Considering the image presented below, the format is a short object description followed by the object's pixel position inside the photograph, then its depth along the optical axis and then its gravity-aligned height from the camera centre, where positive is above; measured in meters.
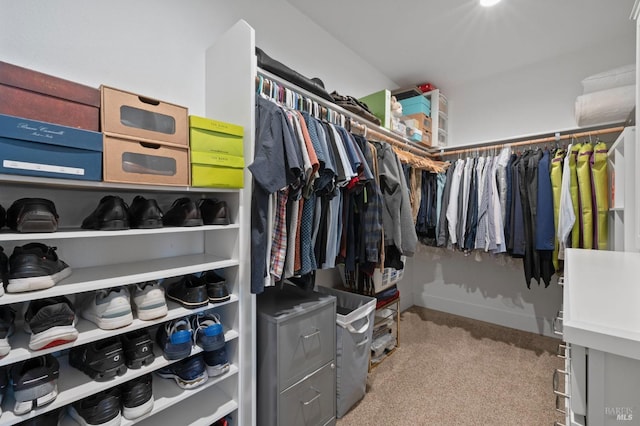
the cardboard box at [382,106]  2.14 +0.83
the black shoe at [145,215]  1.00 -0.01
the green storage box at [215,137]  1.08 +0.31
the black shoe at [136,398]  0.96 -0.66
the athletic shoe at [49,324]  0.77 -0.32
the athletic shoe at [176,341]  1.03 -0.49
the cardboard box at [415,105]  2.61 +1.02
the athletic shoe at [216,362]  1.17 -0.64
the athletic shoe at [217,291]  1.15 -0.33
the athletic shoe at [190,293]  1.09 -0.33
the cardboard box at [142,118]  0.90 +0.34
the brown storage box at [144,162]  0.89 +0.17
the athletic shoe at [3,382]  0.79 -0.49
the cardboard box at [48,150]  0.72 +0.18
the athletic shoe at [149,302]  0.98 -0.32
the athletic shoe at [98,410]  0.89 -0.65
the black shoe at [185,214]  1.09 -0.01
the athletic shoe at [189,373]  1.11 -0.66
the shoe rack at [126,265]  0.82 -0.22
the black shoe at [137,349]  0.98 -0.49
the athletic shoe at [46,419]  0.82 -0.63
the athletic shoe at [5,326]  0.73 -0.32
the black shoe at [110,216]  0.92 -0.01
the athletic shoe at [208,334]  1.10 -0.49
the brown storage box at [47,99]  0.77 +0.34
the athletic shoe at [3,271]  0.74 -0.17
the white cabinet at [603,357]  0.49 -0.28
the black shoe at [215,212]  1.16 +0.00
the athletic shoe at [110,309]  0.90 -0.32
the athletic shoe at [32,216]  0.77 -0.01
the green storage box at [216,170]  1.07 +0.17
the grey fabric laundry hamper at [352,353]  1.57 -0.83
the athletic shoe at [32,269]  0.76 -0.16
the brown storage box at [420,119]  2.55 +0.86
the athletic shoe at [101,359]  0.90 -0.49
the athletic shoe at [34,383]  0.75 -0.48
